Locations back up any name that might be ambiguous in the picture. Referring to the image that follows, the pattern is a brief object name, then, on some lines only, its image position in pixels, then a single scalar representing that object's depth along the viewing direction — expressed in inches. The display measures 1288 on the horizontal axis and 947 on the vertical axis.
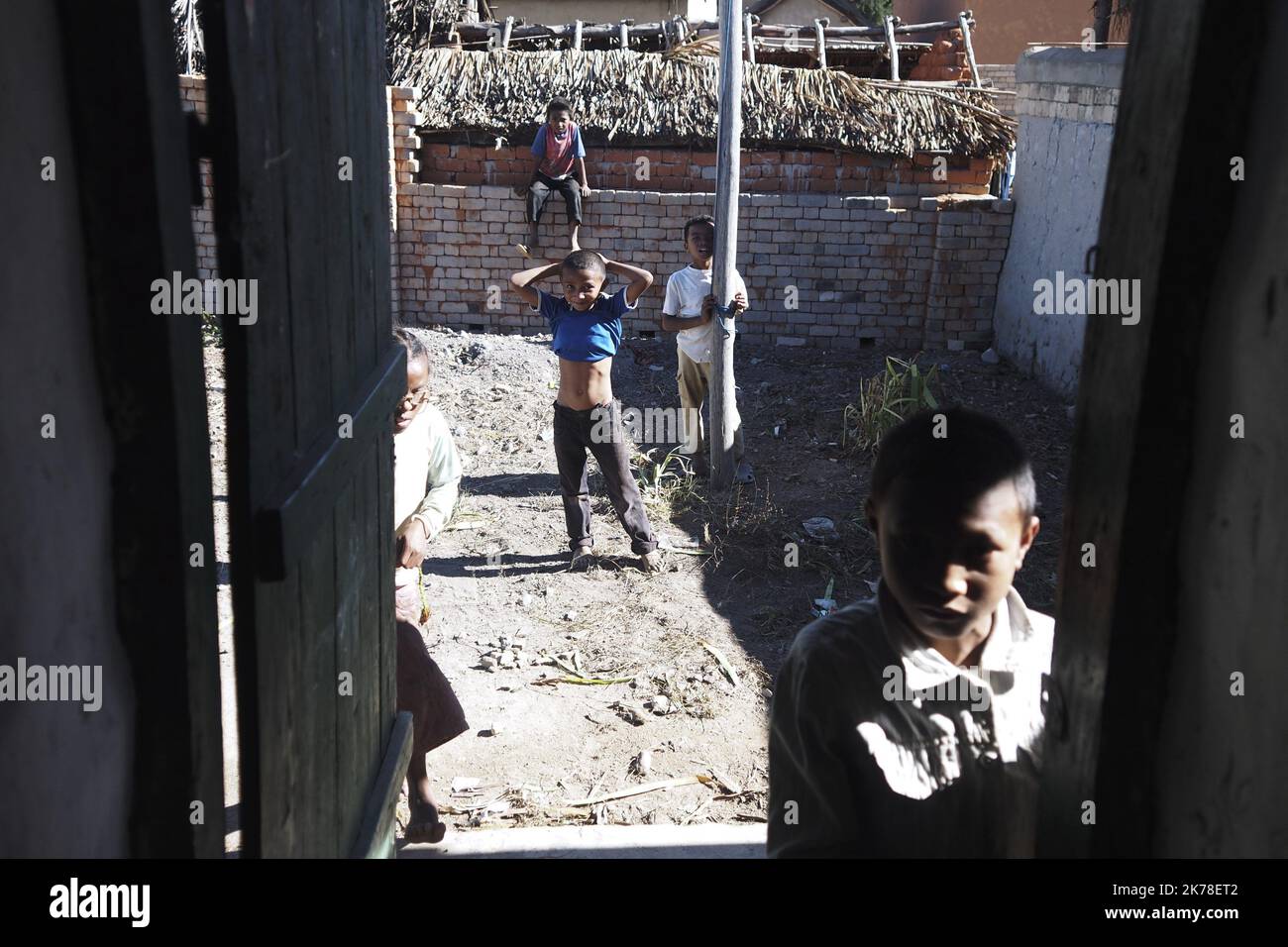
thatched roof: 392.5
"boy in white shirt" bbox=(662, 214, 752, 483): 285.1
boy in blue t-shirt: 240.5
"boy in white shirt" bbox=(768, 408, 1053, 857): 68.6
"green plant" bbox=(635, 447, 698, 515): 286.8
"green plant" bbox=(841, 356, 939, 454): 299.9
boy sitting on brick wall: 383.9
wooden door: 61.8
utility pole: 268.1
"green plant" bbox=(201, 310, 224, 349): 358.3
